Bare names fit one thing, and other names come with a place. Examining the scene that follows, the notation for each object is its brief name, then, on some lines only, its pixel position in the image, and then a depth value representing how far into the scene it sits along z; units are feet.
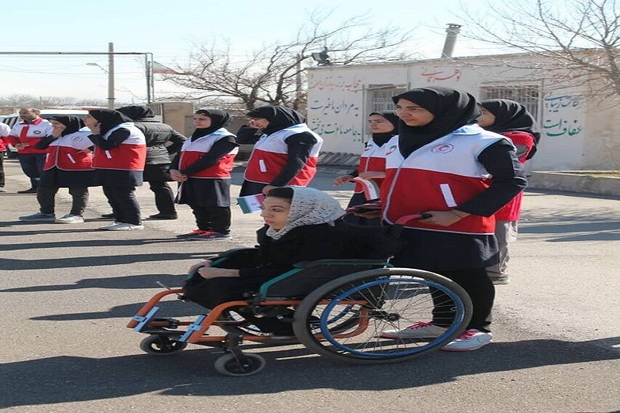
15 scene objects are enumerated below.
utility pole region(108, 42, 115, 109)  137.49
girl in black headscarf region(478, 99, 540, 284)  23.53
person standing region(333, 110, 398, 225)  24.98
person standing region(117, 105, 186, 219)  37.86
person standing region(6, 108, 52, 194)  50.24
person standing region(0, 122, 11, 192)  54.22
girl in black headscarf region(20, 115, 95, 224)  38.75
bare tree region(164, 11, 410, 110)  101.04
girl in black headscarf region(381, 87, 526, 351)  16.26
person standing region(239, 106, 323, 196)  27.48
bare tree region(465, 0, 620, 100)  51.44
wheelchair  15.69
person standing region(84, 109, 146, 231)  34.78
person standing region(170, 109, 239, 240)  32.58
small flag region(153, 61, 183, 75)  103.45
